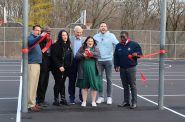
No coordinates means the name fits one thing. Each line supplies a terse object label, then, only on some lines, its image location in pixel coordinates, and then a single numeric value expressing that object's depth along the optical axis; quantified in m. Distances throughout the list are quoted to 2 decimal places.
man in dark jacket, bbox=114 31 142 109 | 8.45
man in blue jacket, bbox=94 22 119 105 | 8.79
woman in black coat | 8.36
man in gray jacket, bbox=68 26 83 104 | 8.62
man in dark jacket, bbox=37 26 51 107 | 8.36
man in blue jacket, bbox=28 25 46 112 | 8.06
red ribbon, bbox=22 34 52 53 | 7.84
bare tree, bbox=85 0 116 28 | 36.49
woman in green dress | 8.44
